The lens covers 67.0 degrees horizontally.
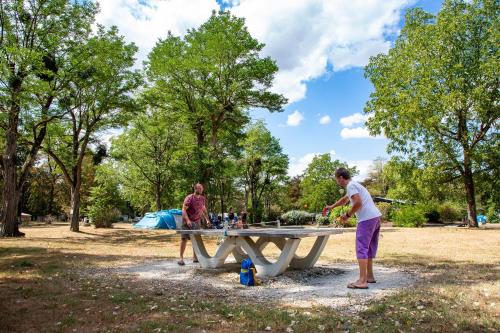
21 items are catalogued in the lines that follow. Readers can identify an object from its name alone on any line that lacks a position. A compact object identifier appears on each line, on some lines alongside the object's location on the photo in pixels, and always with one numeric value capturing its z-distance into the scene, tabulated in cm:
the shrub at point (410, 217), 2838
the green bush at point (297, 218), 4206
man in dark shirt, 922
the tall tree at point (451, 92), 2164
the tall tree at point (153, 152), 3034
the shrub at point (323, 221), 3187
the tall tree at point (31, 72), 1734
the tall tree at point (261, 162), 4656
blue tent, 3081
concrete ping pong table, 717
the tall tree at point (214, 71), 2284
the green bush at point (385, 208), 3769
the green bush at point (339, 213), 2911
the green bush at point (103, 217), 2976
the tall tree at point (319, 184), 5900
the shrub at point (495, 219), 4046
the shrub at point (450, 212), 4003
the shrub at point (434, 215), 3754
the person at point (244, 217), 2602
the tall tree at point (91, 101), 1983
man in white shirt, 610
